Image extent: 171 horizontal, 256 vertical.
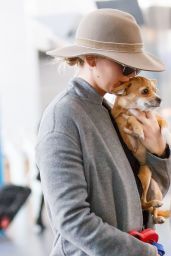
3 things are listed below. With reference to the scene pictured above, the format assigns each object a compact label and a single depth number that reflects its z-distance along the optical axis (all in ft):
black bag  14.81
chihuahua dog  6.66
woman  5.82
